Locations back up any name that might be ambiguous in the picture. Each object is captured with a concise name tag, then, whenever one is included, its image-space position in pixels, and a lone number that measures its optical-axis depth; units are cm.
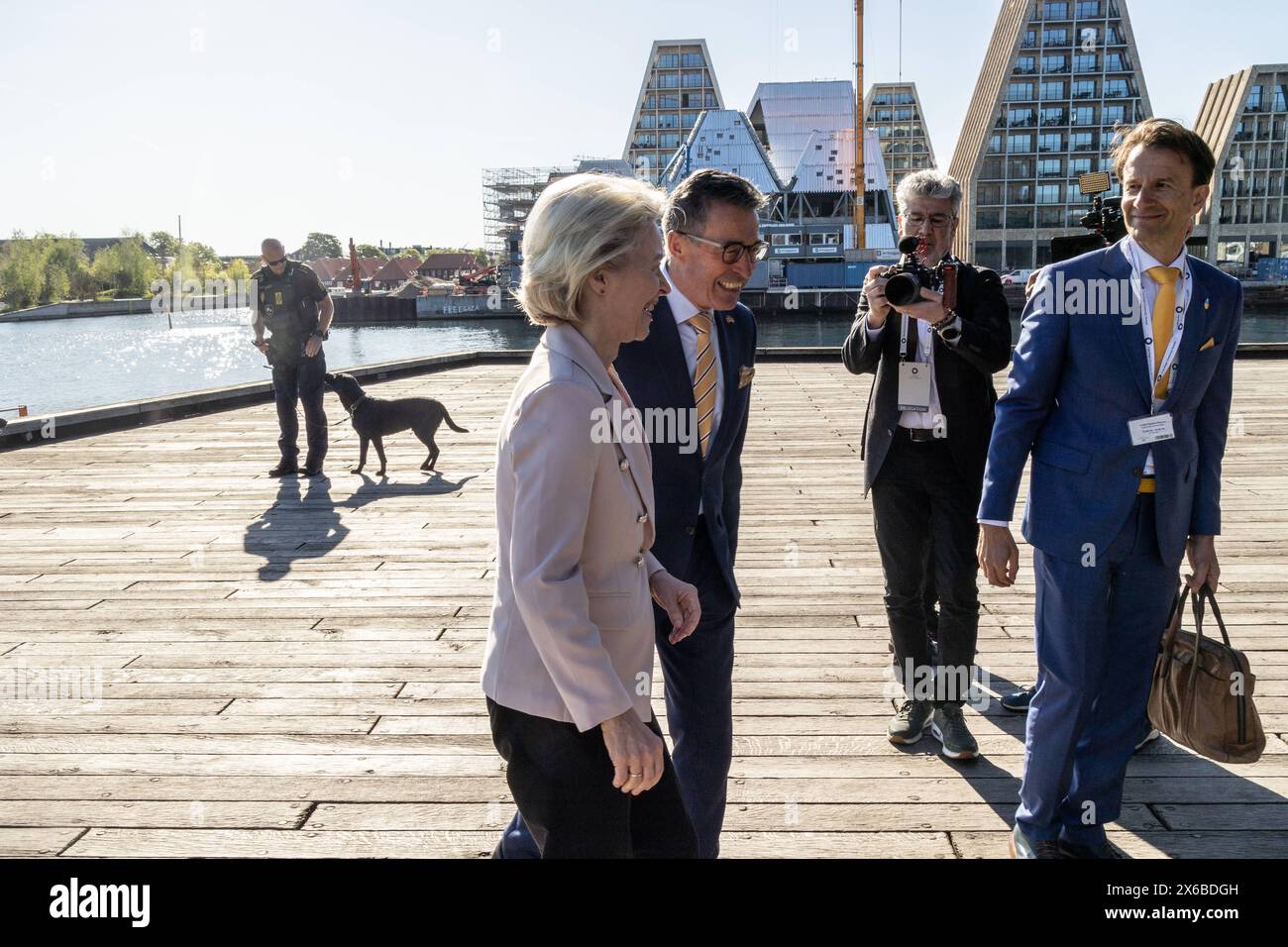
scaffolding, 9244
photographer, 322
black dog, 798
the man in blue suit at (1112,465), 247
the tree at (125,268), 10306
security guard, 815
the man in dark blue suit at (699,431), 241
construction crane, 6562
